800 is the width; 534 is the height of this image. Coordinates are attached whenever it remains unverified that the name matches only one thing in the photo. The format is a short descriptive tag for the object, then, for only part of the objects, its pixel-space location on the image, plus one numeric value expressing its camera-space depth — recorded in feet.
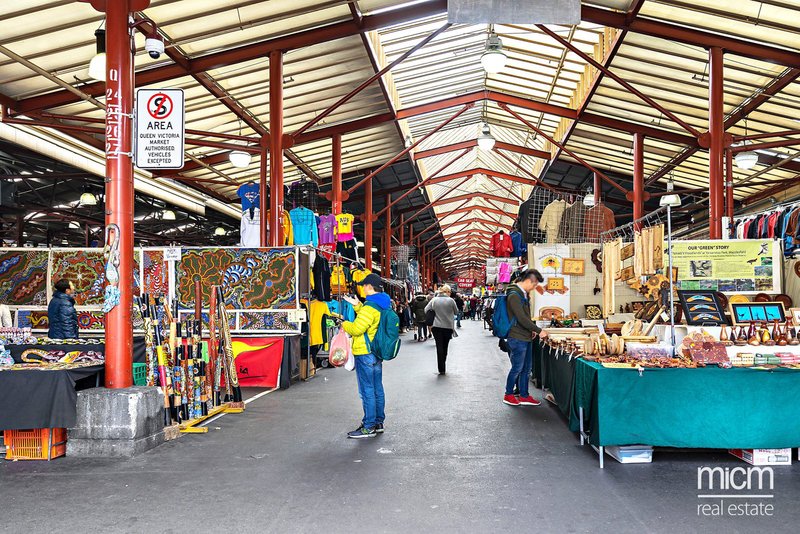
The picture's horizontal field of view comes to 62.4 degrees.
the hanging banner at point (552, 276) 37.58
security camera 26.37
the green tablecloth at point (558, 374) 22.63
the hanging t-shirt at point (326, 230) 51.72
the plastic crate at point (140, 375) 26.20
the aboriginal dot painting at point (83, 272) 36.29
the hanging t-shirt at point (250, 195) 45.52
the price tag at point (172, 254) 35.11
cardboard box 17.54
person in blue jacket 31.01
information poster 29.94
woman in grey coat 40.09
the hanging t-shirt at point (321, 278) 38.06
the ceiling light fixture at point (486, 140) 52.80
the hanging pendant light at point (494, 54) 37.96
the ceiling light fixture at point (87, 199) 53.72
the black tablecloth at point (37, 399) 18.95
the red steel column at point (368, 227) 73.72
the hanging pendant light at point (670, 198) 54.29
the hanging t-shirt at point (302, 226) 42.50
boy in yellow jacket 21.84
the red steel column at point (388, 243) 85.27
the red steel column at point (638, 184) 52.26
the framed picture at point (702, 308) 21.68
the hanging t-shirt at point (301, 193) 52.49
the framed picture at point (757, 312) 21.68
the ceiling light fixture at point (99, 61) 26.61
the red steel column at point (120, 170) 20.43
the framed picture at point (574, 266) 37.50
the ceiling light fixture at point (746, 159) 43.32
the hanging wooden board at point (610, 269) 27.58
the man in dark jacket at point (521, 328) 26.63
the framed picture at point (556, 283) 37.65
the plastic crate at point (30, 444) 19.35
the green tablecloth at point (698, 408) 17.44
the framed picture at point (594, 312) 36.93
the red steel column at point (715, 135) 37.52
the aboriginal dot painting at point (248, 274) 35.01
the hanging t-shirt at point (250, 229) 44.60
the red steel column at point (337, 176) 57.88
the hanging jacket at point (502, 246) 54.54
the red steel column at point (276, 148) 39.65
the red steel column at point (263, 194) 43.42
